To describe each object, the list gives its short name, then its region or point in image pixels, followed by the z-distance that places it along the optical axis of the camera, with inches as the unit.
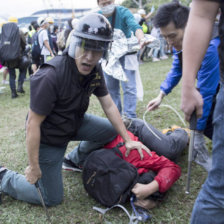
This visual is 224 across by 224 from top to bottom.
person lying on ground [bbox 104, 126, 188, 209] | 82.9
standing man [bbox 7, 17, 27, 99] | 238.1
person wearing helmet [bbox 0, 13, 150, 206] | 71.6
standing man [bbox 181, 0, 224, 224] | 40.1
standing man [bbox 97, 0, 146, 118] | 130.9
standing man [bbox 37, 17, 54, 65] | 249.3
